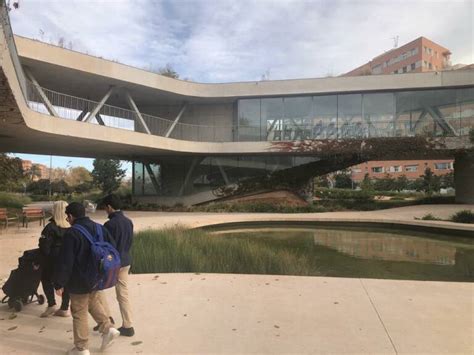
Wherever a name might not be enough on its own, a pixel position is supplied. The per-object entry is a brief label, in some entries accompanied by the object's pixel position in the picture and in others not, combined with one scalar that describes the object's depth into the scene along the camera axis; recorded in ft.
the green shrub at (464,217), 51.31
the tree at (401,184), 157.48
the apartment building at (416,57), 240.12
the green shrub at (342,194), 109.09
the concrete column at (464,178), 74.59
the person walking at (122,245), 12.76
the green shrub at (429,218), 54.78
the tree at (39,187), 154.61
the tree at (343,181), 201.98
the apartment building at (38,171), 189.24
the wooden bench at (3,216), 40.55
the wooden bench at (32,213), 41.93
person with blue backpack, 10.68
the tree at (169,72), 82.99
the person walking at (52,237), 13.61
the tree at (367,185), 157.58
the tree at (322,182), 179.44
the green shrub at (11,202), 74.95
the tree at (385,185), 158.51
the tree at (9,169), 61.62
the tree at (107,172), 144.99
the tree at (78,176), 204.64
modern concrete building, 65.41
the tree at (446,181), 148.36
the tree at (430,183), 139.54
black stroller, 15.05
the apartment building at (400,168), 223.30
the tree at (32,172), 185.78
